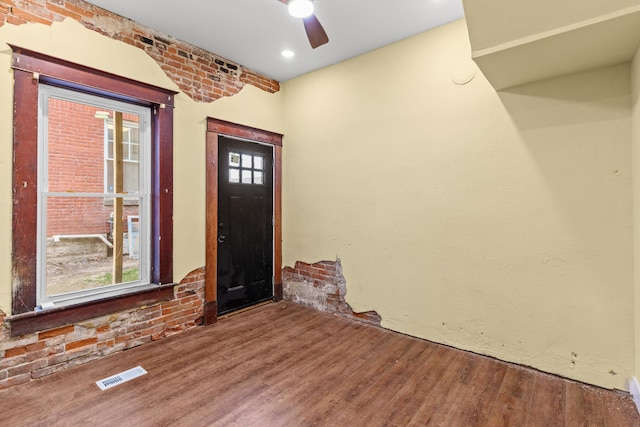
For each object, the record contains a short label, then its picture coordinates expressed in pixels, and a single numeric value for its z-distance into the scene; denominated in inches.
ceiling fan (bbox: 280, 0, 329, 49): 76.2
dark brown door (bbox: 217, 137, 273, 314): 145.7
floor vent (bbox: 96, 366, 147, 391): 90.0
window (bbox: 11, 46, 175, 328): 92.2
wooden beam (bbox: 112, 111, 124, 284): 118.3
